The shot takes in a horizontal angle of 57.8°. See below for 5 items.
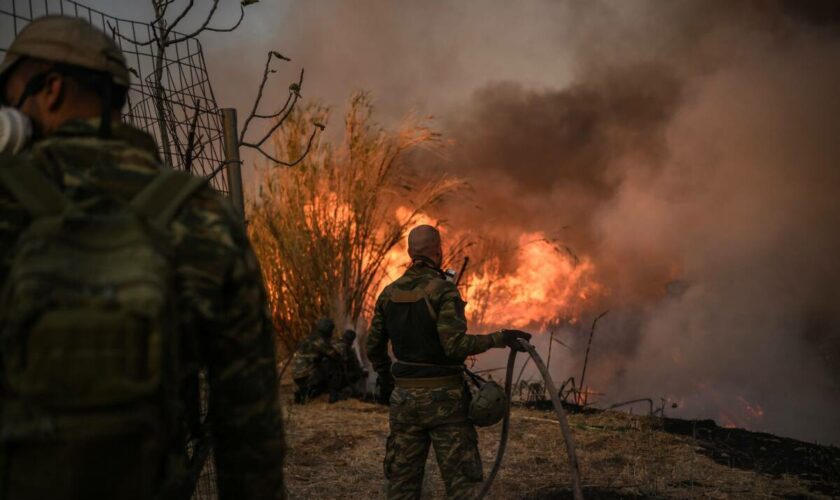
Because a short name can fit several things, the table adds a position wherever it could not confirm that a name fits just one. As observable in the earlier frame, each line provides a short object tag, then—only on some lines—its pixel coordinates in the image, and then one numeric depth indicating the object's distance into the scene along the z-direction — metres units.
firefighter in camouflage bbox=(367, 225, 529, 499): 4.25
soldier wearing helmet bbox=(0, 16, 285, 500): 1.27
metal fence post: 3.56
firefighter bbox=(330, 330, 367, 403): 11.01
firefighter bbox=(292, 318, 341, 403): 10.78
